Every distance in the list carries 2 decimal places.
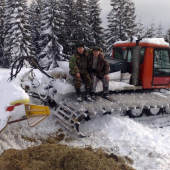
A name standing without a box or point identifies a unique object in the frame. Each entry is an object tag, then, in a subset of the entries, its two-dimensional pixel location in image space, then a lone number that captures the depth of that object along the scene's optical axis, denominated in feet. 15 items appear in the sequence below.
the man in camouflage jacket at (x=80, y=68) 20.04
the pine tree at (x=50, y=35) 84.74
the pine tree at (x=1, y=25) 112.98
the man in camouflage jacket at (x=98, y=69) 21.01
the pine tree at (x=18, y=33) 87.10
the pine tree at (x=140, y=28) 116.94
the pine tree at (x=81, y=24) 90.48
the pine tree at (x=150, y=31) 113.70
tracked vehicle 20.12
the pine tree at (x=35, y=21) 112.37
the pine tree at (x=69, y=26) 90.33
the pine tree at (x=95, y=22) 91.61
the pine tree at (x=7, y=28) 96.22
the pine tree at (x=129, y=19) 93.24
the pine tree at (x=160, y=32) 133.39
